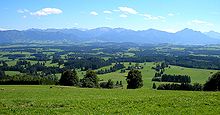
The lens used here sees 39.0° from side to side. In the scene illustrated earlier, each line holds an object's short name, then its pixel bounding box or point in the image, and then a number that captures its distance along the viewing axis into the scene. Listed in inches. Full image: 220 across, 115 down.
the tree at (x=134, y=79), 3715.6
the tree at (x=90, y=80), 3715.3
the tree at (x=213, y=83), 3085.6
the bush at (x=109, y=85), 4176.7
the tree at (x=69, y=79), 3772.1
